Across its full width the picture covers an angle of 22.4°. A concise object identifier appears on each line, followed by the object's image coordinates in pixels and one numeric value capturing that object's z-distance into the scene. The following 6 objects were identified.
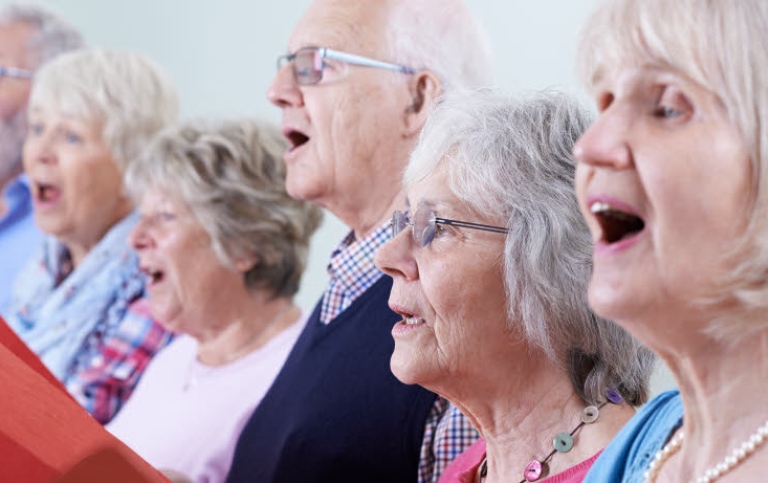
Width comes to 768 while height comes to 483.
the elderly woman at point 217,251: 2.06
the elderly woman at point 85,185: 2.32
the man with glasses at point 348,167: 1.69
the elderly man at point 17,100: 2.65
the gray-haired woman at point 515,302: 1.47
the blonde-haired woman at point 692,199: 1.11
